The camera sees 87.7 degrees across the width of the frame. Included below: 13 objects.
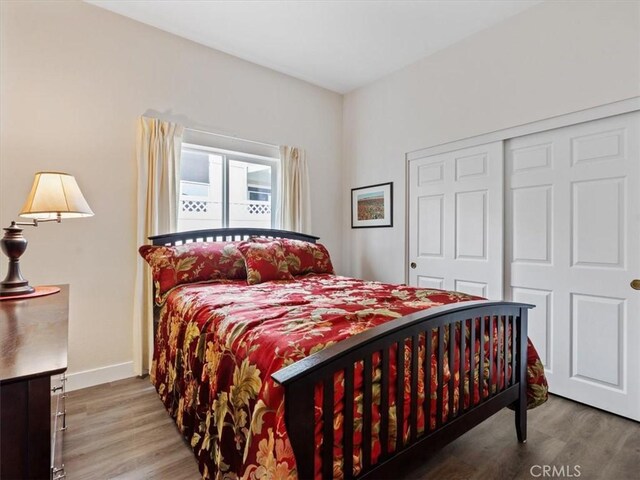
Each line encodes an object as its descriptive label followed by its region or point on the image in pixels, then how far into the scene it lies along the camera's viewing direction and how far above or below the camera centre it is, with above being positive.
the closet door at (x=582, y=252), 2.12 -0.09
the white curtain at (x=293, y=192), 3.58 +0.51
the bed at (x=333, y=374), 1.02 -0.53
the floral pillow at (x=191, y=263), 2.40 -0.19
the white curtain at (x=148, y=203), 2.69 +0.29
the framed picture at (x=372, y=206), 3.64 +0.38
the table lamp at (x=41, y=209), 1.76 +0.16
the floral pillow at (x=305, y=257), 2.90 -0.17
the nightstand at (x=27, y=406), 0.71 -0.37
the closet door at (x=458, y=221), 2.77 +0.17
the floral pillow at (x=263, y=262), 2.59 -0.19
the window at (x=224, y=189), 3.12 +0.50
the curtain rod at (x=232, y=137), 3.02 +0.99
